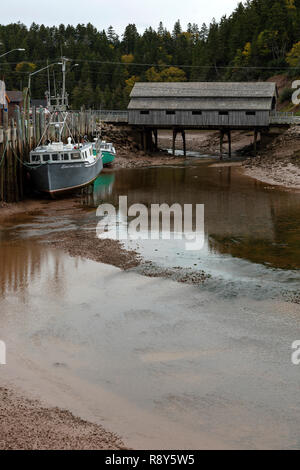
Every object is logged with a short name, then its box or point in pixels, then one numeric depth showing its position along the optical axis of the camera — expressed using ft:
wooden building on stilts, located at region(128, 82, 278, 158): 196.24
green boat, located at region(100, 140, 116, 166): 174.23
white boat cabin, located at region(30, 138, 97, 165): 107.96
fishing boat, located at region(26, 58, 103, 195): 107.24
